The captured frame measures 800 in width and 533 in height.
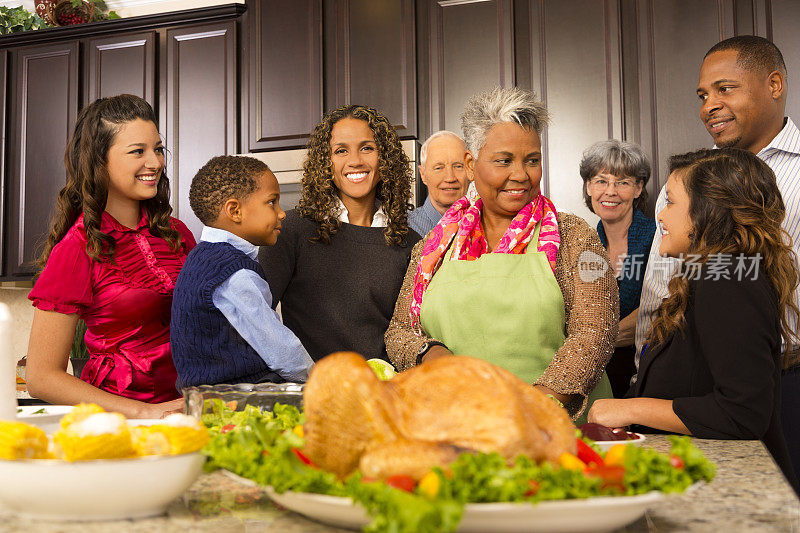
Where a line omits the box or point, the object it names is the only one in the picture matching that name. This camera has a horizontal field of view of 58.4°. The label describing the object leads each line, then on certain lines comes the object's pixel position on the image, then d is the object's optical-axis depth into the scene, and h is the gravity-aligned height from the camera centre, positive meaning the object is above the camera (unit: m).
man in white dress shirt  2.10 +0.56
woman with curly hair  1.97 +0.15
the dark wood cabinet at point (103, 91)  3.84 +1.13
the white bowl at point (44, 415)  1.05 -0.19
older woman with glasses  2.45 +0.29
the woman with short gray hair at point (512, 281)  1.64 +0.02
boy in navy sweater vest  1.68 -0.08
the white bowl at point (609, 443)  0.93 -0.20
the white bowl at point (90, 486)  0.62 -0.17
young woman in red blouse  1.80 +0.06
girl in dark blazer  1.25 -0.05
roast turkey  0.61 -0.11
